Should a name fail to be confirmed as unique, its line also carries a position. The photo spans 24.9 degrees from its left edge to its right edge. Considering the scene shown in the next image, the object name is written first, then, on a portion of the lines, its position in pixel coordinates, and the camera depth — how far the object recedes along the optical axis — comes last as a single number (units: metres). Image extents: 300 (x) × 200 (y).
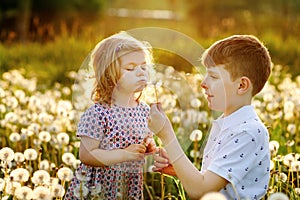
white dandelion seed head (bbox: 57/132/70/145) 4.07
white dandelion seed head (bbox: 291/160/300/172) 3.34
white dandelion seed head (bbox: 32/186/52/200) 2.57
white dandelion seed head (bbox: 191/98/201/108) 4.08
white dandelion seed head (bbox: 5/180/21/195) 2.88
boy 2.76
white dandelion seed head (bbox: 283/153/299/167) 3.37
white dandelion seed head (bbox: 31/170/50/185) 2.97
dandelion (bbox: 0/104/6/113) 5.14
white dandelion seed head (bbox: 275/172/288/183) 3.20
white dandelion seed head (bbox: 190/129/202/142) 3.77
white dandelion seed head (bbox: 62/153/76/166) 3.64
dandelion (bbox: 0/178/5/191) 3.01
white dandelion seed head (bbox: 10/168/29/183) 3.02
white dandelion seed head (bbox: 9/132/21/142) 4.21
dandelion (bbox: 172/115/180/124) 4.76
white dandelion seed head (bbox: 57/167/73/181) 3.14
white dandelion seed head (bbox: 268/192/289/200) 2.37
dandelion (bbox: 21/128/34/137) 4.25
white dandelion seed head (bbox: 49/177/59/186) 2.94
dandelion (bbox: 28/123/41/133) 4.41
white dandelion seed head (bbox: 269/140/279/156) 3.51
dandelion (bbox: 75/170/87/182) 2.89
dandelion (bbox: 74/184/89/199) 2.88
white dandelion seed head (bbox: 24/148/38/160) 3.56
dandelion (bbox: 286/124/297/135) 4.62
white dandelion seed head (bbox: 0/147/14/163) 3.13
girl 3.04
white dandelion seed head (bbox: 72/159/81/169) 3.68
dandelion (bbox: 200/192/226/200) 2.09
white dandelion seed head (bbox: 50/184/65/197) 2.87
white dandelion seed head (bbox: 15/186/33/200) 2.65
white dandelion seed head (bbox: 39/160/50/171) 3.63
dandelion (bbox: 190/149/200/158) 4.19
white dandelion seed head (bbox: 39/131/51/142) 4.17
